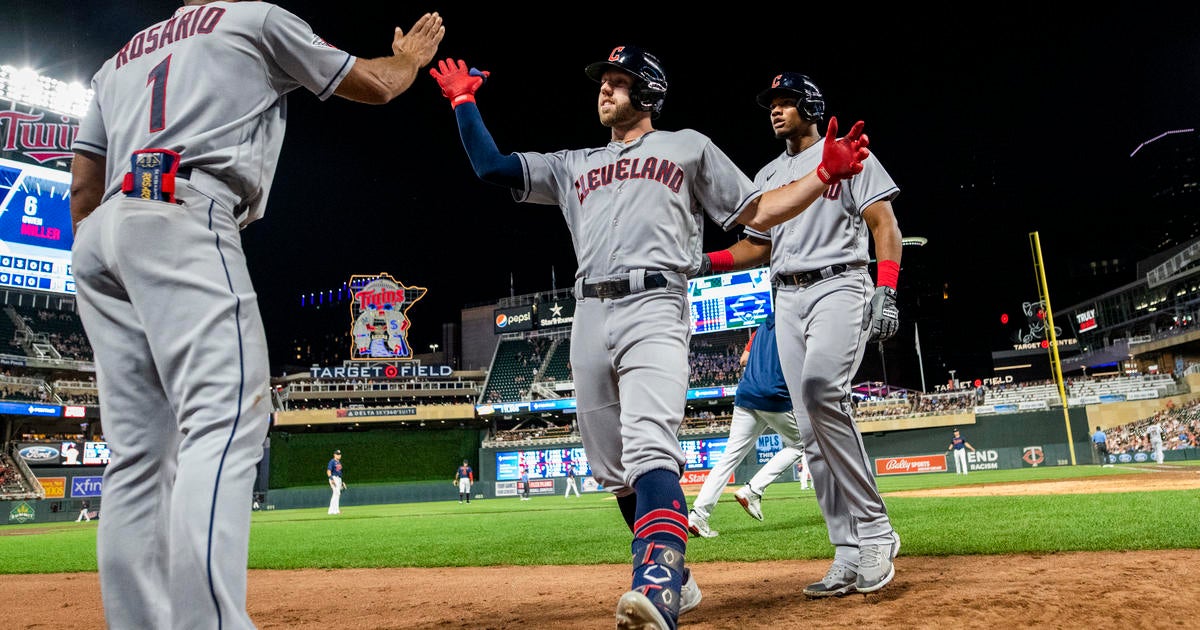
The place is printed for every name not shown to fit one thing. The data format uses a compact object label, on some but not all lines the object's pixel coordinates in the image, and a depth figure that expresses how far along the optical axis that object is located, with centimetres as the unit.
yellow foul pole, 2514
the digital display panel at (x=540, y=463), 3397
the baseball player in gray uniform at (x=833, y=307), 336
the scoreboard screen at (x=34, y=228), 2598
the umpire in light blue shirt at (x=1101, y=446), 2281
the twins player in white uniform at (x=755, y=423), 589
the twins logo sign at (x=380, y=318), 4309
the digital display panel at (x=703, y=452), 3197
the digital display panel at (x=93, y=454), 2845
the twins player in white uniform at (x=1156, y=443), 2105
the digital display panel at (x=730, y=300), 3422
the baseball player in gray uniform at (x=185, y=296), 176
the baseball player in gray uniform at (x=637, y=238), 258
